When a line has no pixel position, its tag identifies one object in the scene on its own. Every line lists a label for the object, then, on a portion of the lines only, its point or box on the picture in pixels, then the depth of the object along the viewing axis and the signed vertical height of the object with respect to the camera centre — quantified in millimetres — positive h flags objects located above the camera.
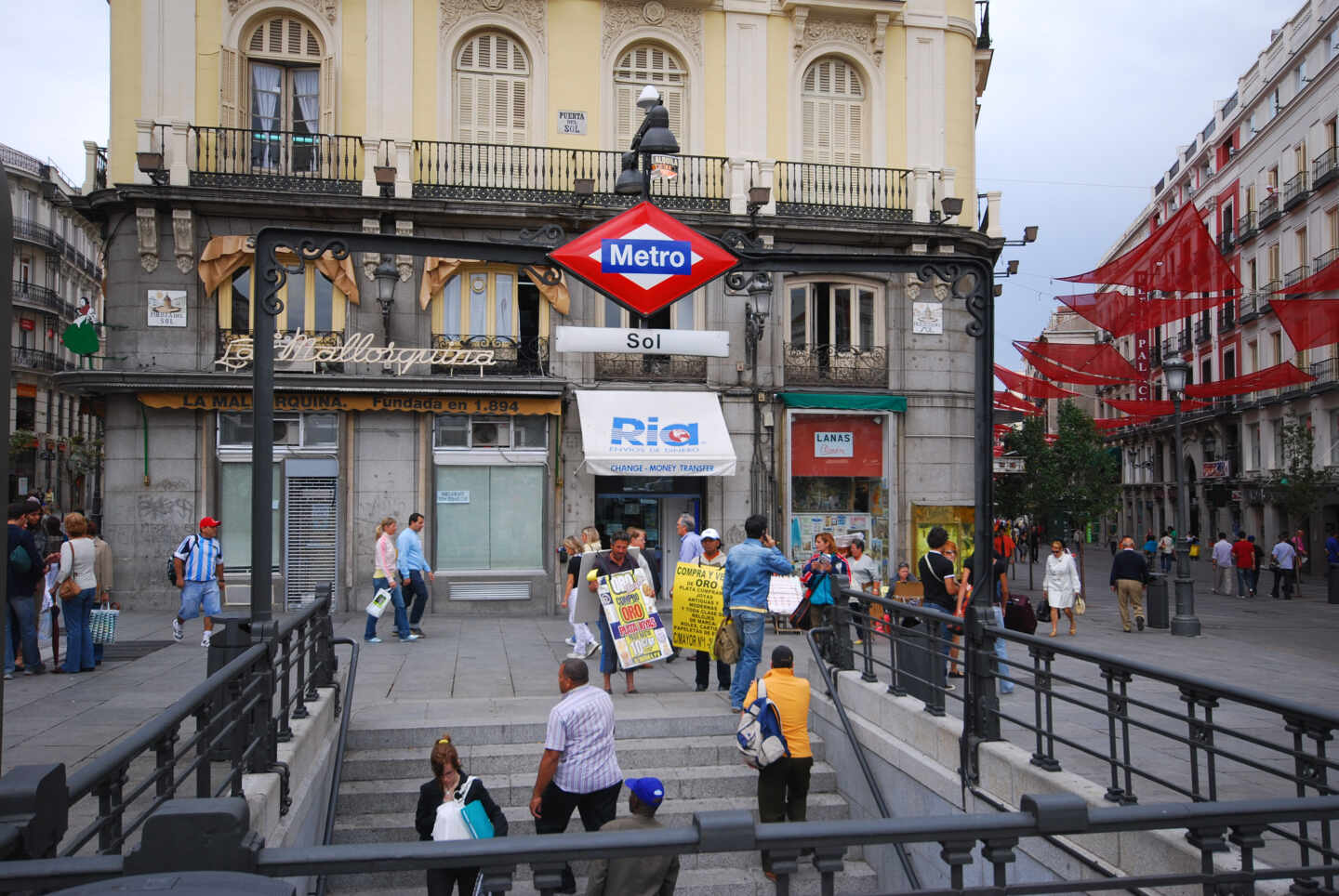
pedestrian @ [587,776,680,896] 6195 -2295
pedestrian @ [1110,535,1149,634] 18688 -1820
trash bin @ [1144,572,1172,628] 19641 -2371
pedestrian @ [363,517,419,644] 15641 -1435
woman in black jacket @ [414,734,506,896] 6906 -2084
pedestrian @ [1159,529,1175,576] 38312 -2734
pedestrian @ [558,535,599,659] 13594 -2076
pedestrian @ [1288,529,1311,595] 32438 -2636
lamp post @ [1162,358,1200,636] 18828 -1465
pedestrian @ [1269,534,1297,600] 28828 -2484
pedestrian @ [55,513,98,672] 11898 -1289
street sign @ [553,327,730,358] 8797 +1097
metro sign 8531 +1710
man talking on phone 10594 -1185
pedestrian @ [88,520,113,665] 12773 -1114
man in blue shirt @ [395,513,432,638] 15688 -1194
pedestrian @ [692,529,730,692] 11995 -2084
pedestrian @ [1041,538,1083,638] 17875 -1827
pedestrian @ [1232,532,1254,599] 29234 -2486
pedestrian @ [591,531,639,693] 11789 -1056
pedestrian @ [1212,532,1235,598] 30453 -2678
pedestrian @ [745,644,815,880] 8344 -2051
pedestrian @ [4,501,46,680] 11250 -1204
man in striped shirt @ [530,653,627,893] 7391 -1992
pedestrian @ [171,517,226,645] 13430 -1200
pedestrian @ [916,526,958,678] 11180 -1100
